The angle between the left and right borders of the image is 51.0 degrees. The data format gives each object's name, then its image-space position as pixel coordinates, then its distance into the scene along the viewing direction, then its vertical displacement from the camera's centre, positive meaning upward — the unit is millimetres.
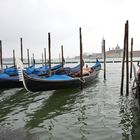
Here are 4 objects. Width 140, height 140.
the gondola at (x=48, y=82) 6129 -1042
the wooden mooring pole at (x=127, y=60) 6207 -26
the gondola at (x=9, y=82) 8247 -1221
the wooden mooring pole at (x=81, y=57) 7454 +137
